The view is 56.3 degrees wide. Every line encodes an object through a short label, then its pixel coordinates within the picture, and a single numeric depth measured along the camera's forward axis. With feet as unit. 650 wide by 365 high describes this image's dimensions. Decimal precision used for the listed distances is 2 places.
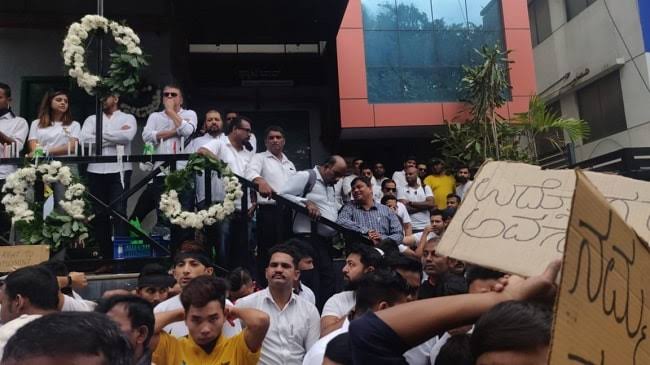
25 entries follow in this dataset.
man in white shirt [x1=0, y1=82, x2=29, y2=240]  23.12
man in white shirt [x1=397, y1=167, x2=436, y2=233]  28.71
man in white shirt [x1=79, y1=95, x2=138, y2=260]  20.86
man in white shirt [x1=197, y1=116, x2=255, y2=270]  20.72
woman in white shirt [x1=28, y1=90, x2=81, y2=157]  22.47
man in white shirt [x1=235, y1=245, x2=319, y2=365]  13.65
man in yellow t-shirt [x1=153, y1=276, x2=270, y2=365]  11.18
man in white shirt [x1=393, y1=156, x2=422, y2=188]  31.78
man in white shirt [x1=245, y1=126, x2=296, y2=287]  20.93
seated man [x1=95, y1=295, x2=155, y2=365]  10.39
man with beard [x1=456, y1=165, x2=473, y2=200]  33.09
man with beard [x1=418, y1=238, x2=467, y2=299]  12.39
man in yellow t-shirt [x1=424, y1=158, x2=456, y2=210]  33.48
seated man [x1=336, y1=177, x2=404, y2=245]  21.43
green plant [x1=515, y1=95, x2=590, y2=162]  41.96
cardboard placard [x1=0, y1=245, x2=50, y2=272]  16.53
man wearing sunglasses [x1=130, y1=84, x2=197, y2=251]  22.54
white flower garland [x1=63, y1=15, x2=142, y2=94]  21.68
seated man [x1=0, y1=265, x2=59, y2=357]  10.56
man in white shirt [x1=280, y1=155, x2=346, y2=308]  20.52
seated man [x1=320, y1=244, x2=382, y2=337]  13.25
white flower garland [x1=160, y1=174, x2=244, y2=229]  19.86
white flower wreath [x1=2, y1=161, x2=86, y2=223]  19.45
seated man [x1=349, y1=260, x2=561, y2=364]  4.97
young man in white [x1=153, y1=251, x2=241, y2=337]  13.44
